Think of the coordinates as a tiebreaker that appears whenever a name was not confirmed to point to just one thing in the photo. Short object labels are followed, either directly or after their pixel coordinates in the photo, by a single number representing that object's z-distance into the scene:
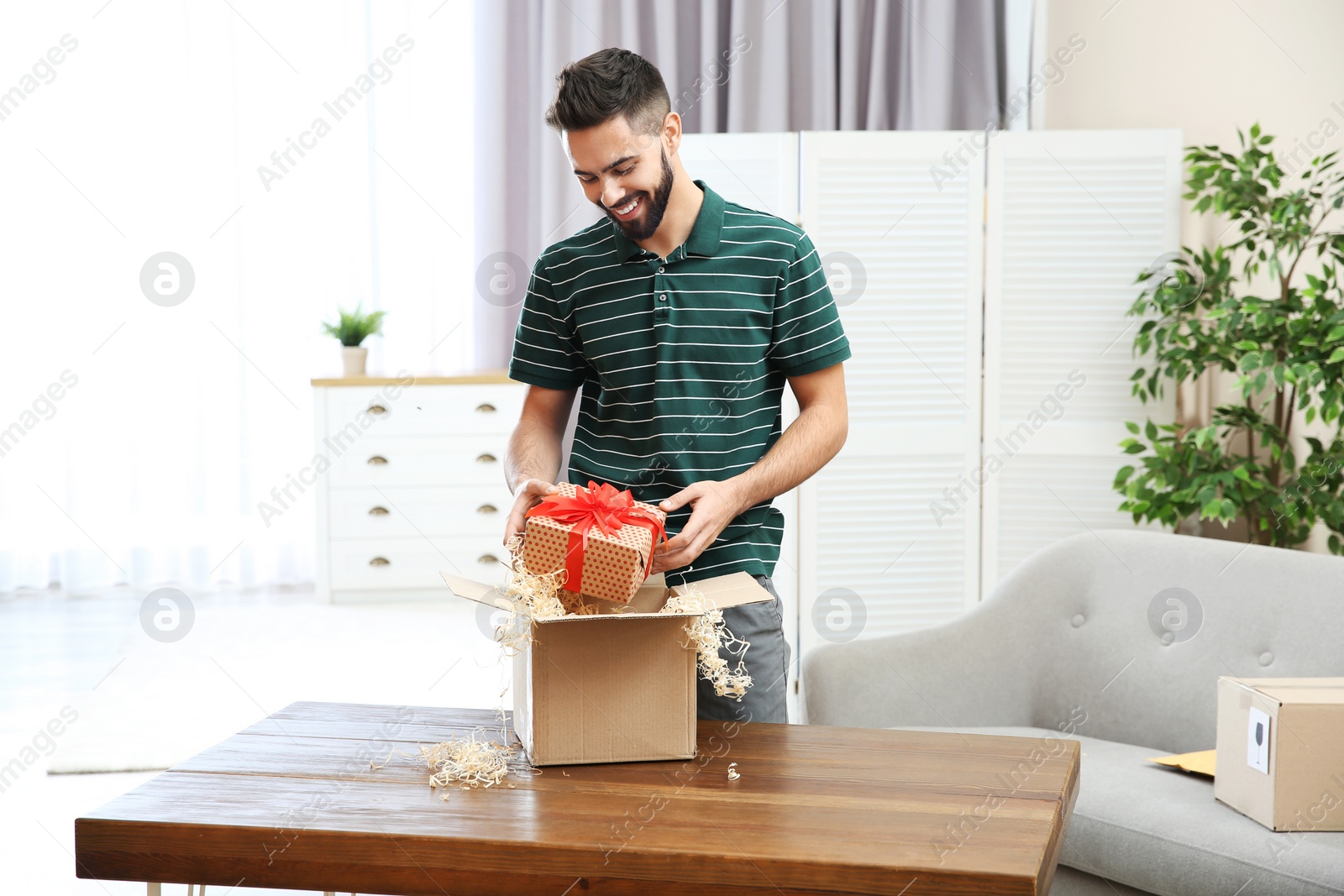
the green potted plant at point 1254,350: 5.16
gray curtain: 7.53
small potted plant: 8.05
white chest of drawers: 7.86
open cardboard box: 3.61
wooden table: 3.41
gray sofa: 4.20
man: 3.88
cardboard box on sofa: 4.02
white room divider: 5.76
